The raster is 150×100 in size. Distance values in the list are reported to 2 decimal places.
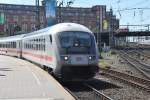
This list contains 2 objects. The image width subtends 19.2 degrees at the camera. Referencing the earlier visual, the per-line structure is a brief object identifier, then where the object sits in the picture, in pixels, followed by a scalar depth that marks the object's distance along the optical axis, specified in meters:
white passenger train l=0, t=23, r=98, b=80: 19.00
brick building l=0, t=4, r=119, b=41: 107.19
